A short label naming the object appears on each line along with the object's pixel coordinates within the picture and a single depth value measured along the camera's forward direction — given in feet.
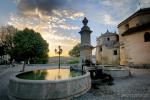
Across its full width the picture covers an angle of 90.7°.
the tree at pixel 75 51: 109.93
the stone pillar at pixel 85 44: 31.25
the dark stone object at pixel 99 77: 22.39
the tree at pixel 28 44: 43.13
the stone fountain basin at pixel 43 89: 13.21
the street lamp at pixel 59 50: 44.64
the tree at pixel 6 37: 65.93
